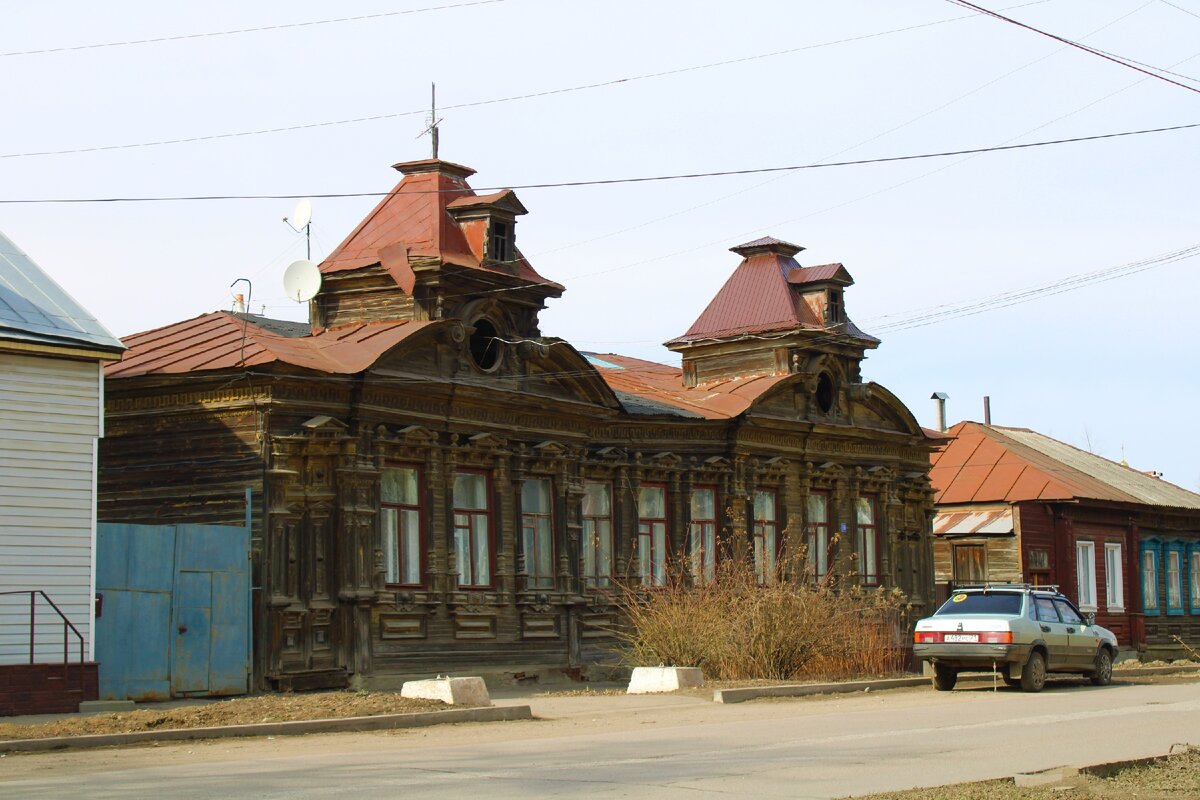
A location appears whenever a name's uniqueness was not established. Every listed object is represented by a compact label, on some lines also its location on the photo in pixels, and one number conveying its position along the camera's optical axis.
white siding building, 20.39
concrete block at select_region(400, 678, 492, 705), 20.28
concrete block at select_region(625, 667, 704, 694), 24.28
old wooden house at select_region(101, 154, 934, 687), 25.66
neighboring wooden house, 43.22
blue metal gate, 22.48
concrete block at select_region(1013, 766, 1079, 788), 12.37
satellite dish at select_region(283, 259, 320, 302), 28.09
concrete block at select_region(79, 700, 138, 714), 20.09
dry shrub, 25.84
